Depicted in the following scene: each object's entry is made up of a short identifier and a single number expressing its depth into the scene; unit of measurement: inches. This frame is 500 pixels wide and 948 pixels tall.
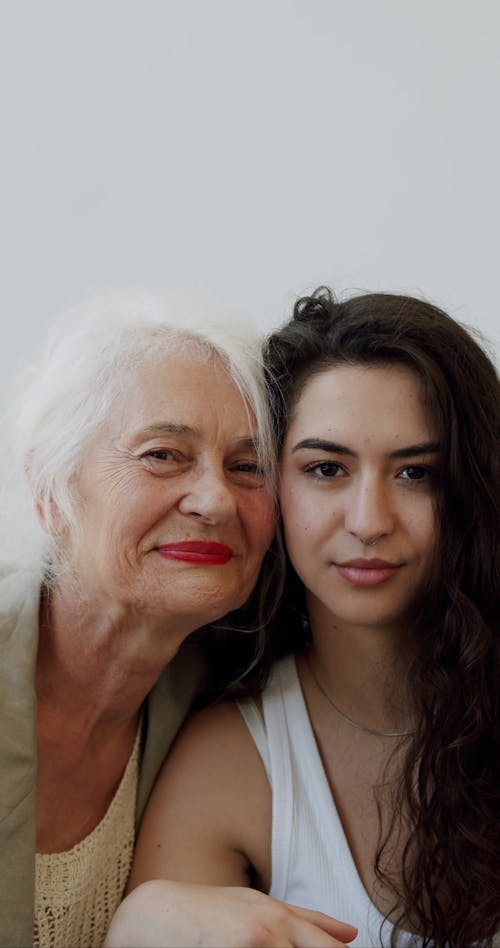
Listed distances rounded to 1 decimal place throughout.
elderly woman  60.7
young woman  61.9
